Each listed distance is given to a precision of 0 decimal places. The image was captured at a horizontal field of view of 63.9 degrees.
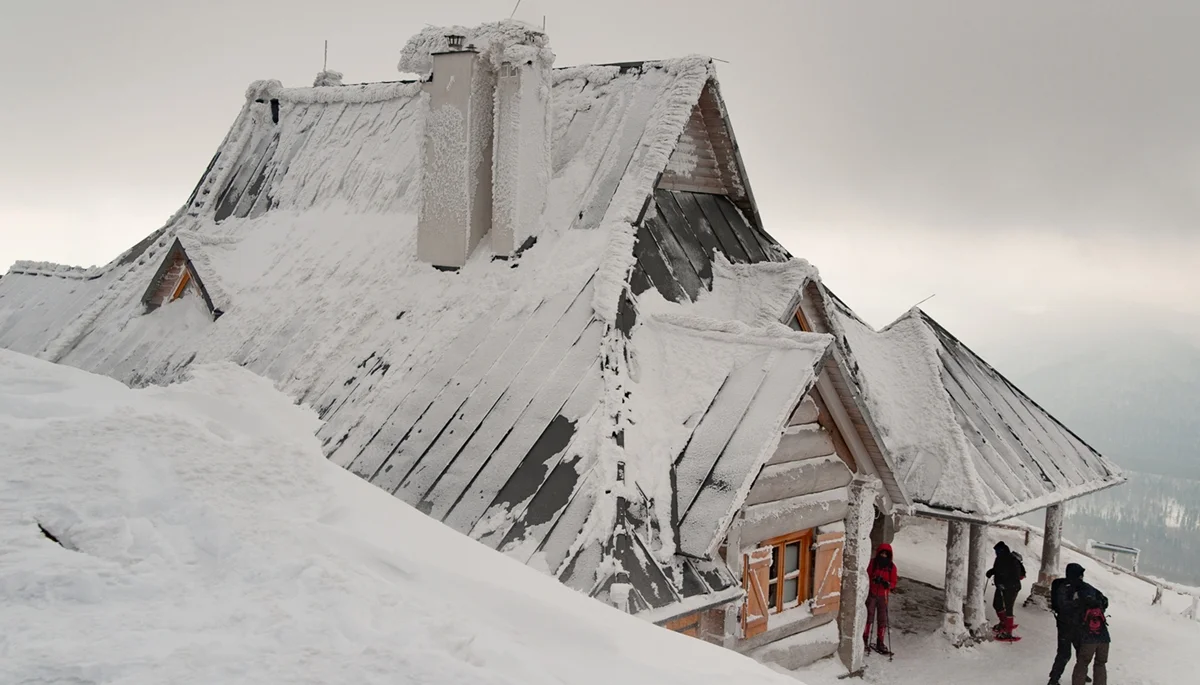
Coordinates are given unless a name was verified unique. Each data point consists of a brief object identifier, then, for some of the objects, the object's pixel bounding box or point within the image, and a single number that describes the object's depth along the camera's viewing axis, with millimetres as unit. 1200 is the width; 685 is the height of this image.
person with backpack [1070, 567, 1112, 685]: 11008
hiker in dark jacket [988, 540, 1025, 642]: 12992
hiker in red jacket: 11859
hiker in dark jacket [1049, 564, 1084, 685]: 11125
